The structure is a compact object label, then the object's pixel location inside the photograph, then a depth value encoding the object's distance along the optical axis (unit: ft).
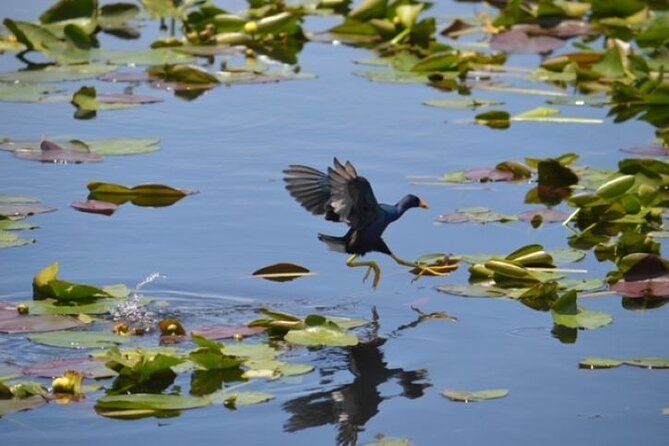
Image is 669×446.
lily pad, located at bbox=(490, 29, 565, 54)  63.46
